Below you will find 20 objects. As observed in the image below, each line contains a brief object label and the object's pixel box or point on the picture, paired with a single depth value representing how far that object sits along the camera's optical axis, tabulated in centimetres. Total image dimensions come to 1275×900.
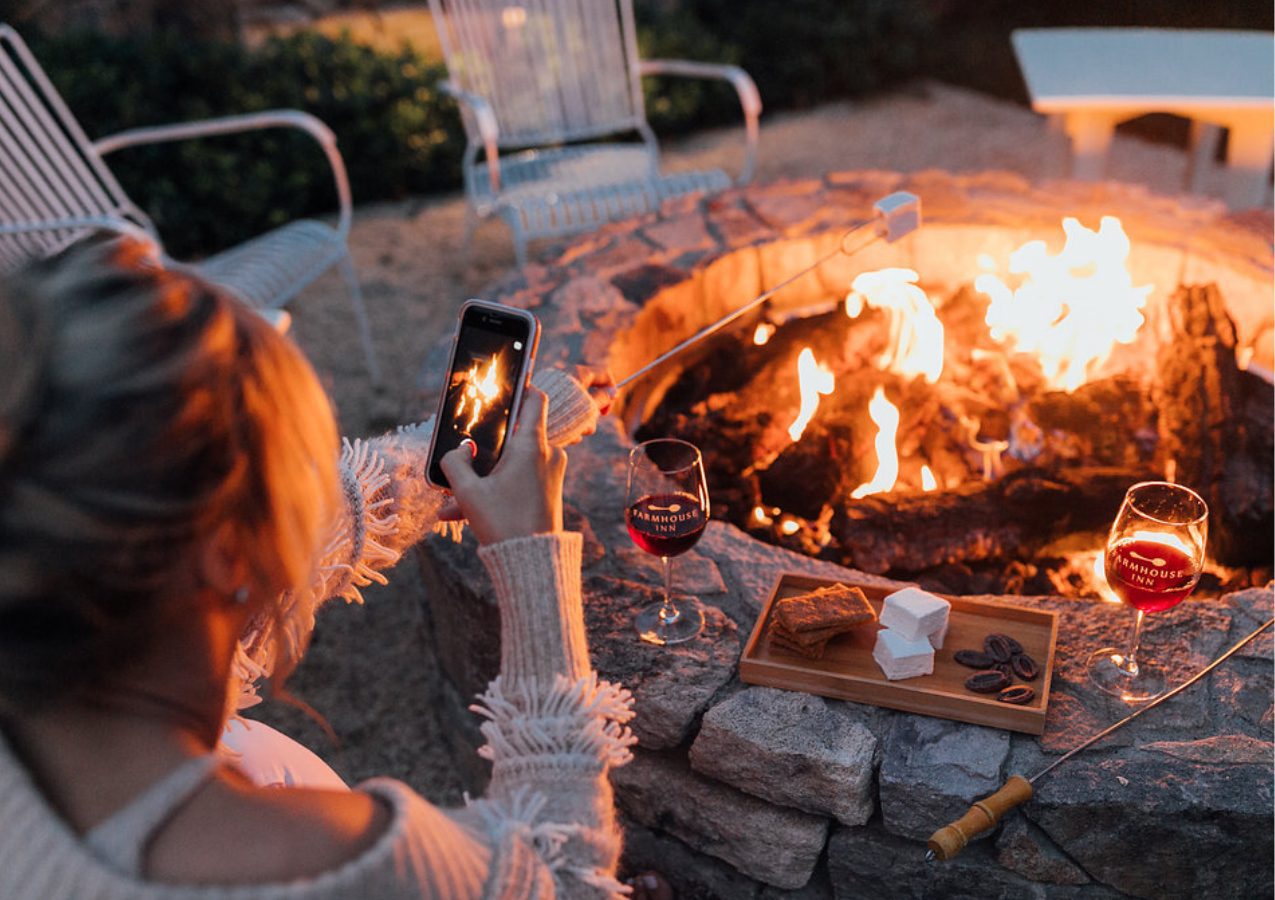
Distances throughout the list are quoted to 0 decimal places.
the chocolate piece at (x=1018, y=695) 168
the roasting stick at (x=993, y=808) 147
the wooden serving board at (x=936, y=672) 169
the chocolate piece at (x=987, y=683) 170
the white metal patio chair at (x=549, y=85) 438
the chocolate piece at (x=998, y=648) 176
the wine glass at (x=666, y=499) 177
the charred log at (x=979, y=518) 229
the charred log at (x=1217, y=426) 236
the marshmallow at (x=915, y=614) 172
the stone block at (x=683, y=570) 203
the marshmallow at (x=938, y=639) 177
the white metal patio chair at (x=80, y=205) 341
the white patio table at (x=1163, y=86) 365
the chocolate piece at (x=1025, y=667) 172
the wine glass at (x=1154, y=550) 159
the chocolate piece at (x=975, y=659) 175
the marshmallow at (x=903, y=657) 172
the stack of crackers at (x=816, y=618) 176
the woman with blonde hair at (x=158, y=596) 89
